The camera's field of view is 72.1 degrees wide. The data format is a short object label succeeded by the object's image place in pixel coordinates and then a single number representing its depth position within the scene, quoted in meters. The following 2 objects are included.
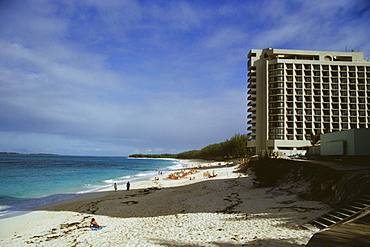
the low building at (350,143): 27.23
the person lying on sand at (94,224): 13.10
